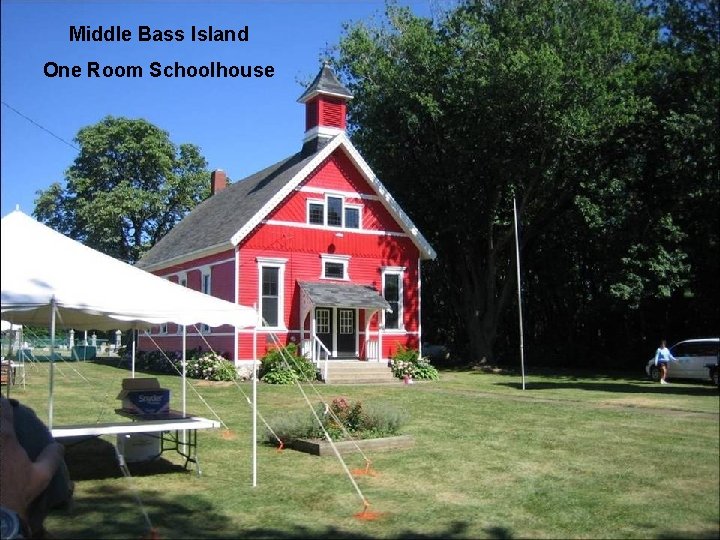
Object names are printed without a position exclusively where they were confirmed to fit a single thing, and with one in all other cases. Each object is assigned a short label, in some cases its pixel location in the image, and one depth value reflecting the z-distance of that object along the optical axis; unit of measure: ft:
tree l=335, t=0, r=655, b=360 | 93.76
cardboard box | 32.78
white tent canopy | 24.57
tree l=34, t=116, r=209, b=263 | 146.20
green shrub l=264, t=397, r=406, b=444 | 37.14
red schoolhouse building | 84.69
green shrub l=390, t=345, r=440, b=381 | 84.12
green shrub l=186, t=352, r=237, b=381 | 77.41
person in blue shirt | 72.31
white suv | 67.39
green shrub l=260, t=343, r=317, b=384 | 75.43
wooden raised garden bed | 34.78
